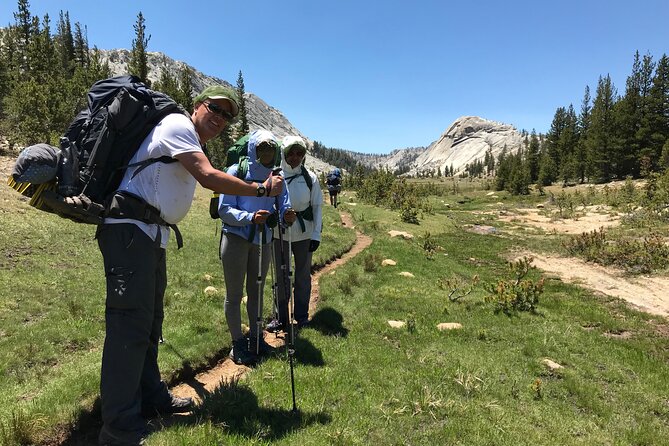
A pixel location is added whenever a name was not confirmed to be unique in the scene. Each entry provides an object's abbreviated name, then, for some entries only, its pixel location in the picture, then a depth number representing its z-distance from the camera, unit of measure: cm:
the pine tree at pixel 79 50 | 9862
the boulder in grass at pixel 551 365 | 726
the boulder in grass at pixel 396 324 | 880
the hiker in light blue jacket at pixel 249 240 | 601
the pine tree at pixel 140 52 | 5216
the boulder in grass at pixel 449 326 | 889
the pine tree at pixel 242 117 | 7594
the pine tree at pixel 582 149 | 7356
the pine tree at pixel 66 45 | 8931
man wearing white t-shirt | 379
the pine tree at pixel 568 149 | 7462
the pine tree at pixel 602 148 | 6968
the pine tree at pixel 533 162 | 8506
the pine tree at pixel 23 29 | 7162
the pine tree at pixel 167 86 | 5397
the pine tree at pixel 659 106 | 6719
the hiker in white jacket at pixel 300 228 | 739
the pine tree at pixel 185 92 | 5561
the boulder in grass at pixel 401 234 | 2212
